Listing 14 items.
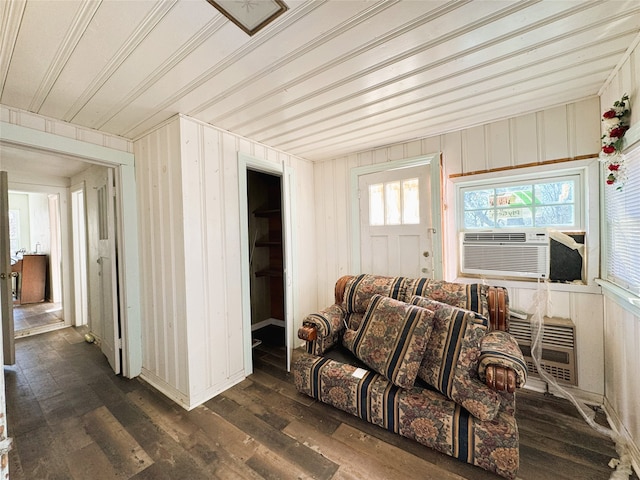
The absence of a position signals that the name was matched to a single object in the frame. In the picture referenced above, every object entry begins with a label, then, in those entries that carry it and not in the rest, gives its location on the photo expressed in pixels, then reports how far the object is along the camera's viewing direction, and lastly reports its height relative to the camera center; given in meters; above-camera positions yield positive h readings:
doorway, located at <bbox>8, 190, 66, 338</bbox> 4.15 -0.38
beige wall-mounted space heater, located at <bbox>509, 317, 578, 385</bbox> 2.10 -0.98
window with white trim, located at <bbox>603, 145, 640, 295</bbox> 1.57 +0.02
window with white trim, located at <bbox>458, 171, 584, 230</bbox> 2.17 +0.27
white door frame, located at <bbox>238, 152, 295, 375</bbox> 2.54 -0.10
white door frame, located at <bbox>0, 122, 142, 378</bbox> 2.46 -0.17
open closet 3.83 -0.27
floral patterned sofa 1.49 -0.89
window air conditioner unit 2.26 -0.18
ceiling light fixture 1.11 +1.00
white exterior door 2.71 +0.14
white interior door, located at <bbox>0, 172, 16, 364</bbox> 2.68 -0.25
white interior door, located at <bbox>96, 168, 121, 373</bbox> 2.55 -0.32
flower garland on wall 1.63 +0.62
